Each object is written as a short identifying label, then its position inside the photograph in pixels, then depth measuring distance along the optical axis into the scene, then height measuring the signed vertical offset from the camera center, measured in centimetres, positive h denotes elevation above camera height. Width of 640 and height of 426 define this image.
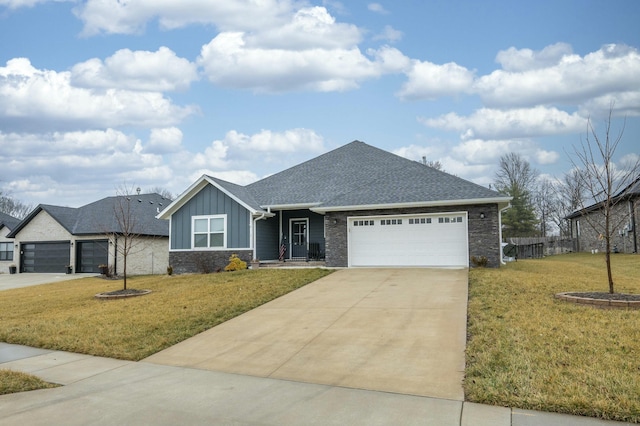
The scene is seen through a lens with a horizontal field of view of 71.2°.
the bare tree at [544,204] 5062 +324
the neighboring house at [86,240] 2753 -16
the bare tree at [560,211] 4897 +237
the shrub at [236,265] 1916 -126
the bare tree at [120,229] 2594 +73
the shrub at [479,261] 1631 -102
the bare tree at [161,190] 6606 +688
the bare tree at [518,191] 4291 +410
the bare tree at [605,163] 980 +162
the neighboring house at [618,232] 2561 -2
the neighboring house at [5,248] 3094 -70
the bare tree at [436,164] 4781 +742
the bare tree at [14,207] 6066 +447
